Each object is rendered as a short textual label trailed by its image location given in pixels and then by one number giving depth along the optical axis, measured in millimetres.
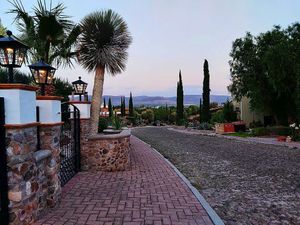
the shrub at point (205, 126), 23040
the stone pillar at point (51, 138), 3982
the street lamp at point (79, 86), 7503
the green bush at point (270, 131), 15879
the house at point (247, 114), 22550
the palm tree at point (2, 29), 11011
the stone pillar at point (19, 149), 2969
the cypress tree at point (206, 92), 23668
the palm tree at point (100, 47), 8185
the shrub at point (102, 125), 11209
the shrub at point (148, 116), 37635
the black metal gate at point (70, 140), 5869
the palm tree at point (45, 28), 7974
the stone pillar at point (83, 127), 6718
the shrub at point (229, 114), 22325
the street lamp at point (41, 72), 4634
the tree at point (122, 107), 36970
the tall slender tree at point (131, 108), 36054
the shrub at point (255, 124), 21055
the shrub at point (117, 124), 11563
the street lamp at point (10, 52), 3143
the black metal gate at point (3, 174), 2902
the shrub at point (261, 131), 16240
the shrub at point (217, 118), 22587
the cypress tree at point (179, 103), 30727
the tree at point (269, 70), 15580
